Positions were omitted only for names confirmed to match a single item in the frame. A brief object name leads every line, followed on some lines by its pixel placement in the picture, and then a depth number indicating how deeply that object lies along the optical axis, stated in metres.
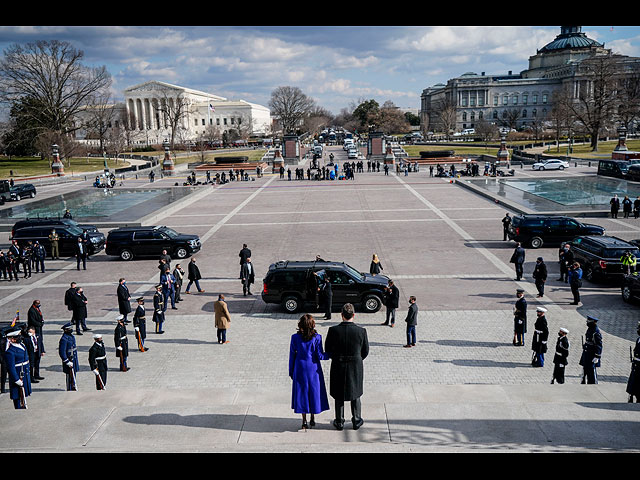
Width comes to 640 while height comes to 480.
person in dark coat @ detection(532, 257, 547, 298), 16.36
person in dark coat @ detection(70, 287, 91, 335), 14.09
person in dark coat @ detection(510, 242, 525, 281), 18.05
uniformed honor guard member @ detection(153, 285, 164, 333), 14.05
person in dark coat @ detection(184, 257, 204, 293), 17.72
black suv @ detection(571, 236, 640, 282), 17.59
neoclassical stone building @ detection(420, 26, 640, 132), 160.62
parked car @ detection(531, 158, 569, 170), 57.94
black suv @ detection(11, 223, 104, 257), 24.58
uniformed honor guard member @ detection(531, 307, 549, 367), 11.18
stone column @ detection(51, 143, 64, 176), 65.69
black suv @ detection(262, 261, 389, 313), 15.59
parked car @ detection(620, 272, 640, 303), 15.29
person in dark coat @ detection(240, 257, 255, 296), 17.28
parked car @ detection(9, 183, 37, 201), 45.16
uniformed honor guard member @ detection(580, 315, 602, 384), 10.10
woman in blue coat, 6.68
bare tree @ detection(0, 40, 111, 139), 77.12
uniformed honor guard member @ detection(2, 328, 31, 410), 9.05
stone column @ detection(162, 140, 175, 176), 65.06
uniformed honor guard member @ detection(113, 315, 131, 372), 11.55
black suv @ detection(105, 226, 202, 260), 23.23
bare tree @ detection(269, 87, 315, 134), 141.27
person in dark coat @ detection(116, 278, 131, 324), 14.55
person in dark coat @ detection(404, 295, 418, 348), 12.51
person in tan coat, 12.80
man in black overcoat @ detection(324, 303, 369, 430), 6.42
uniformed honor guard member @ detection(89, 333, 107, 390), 10.41
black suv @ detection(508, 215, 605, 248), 23.22
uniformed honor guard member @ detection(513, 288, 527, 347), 12.56
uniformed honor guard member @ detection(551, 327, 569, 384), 10.17
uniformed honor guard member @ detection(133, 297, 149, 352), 12.88
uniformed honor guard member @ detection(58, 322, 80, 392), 10.52
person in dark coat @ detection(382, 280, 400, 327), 14.09
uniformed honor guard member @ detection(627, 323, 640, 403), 8.60
